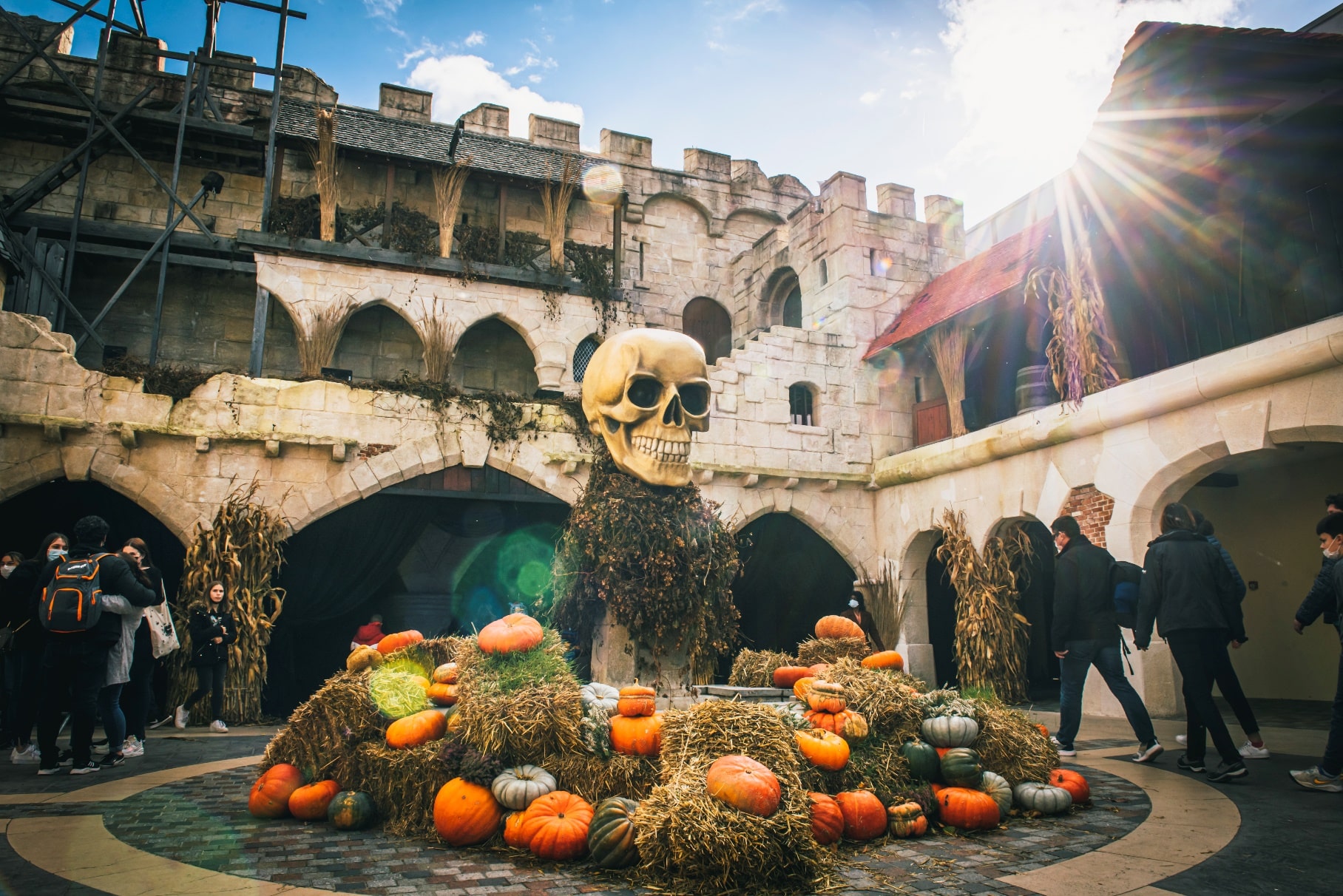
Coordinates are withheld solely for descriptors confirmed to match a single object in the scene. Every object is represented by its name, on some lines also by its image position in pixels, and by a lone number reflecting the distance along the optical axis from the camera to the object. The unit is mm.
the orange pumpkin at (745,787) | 3051
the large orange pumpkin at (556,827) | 3297
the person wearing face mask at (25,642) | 5312
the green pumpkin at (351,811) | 3801
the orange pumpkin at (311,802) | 3928
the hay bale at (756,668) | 5273
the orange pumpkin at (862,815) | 3596
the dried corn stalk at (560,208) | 12727
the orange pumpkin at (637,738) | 3773
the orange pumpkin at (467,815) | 3496
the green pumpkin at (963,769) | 3934
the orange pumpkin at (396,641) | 4785
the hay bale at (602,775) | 3656
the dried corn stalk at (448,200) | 12203
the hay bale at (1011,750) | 4160
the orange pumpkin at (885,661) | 5094
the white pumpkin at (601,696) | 3910
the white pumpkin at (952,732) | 4043
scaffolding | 11328
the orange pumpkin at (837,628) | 5645
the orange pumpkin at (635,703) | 3879
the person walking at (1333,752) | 4152
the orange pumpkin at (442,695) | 4253
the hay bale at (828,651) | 5465
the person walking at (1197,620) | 4602
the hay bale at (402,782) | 3742
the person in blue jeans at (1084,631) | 5348
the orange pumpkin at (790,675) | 4863
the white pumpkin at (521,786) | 3500
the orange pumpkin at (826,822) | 3383
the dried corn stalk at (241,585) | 8445
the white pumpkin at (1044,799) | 3947
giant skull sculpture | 5402
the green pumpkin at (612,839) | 3166
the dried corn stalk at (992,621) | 9523
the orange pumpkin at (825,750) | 3750
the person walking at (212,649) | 7918
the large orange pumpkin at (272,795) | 3955
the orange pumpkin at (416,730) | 3926
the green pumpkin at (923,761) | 3982
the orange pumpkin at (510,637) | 4086
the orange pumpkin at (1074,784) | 4105
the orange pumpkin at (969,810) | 3781
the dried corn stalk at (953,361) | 11570
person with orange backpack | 4770
